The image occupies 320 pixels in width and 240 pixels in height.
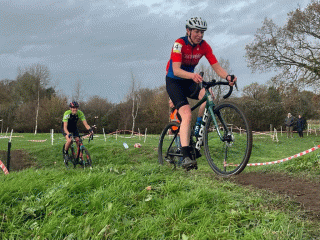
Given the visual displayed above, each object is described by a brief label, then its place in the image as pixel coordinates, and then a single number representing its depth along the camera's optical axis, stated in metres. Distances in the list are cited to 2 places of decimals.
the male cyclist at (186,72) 4.41
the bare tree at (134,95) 47.79
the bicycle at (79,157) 10.19
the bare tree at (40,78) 49.62
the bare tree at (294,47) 28.02
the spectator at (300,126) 29.74
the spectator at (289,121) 27.14
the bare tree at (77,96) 49.00
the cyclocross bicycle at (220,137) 4.16
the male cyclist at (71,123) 10.12
